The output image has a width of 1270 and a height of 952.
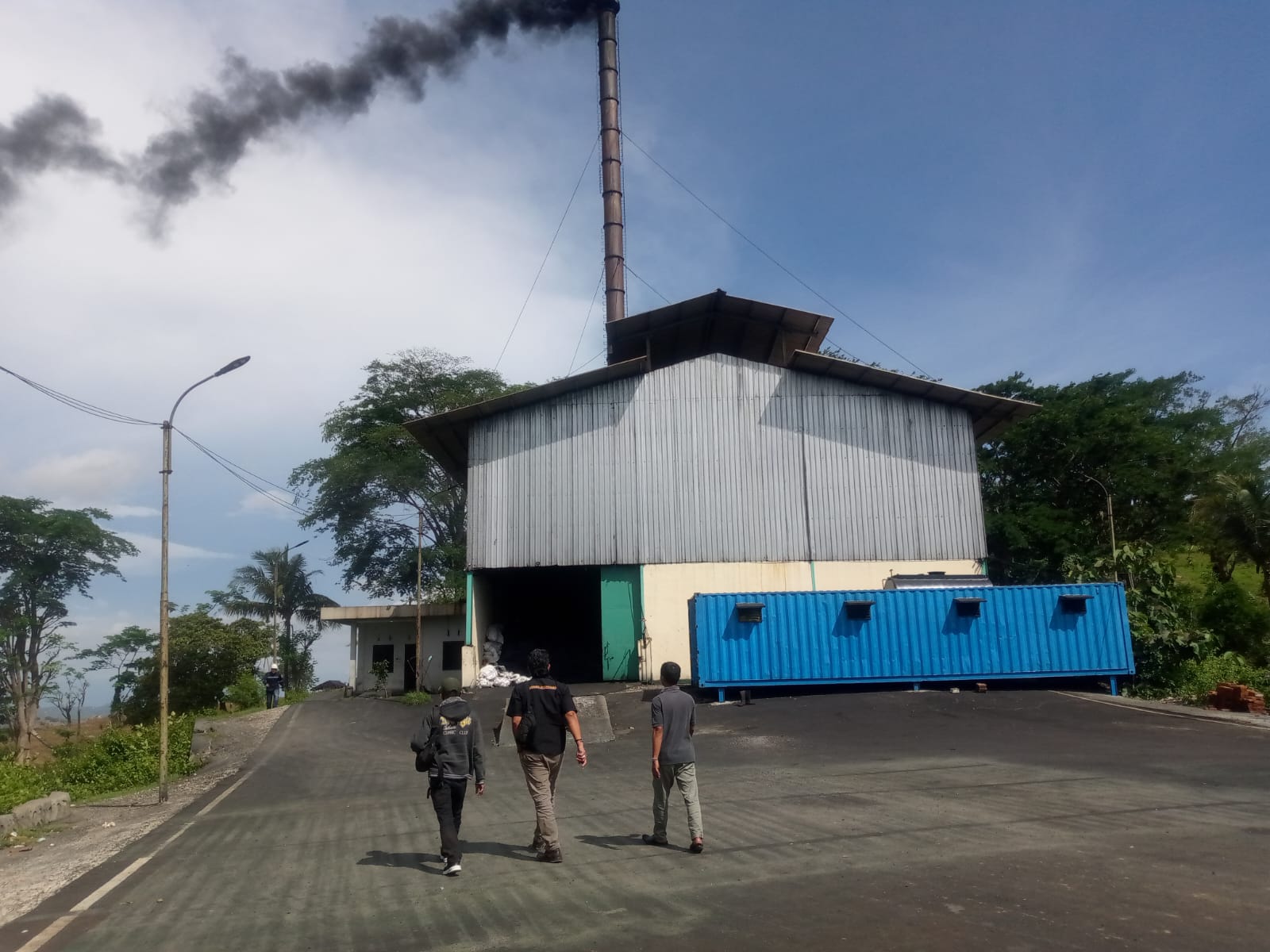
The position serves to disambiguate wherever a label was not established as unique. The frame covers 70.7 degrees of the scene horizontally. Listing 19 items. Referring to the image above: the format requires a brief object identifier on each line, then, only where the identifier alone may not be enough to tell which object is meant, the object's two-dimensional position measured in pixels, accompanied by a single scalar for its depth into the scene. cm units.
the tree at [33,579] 3803
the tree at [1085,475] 3056
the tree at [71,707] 3891
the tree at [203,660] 3422
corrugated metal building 2312
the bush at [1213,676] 1816
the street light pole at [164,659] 1303
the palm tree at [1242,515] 2547
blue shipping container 1912
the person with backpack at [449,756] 690
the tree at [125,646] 4000
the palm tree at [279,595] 4238
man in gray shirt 719
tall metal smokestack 3128
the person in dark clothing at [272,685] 2752
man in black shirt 701
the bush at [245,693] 3416
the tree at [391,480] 3994
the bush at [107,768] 1529
